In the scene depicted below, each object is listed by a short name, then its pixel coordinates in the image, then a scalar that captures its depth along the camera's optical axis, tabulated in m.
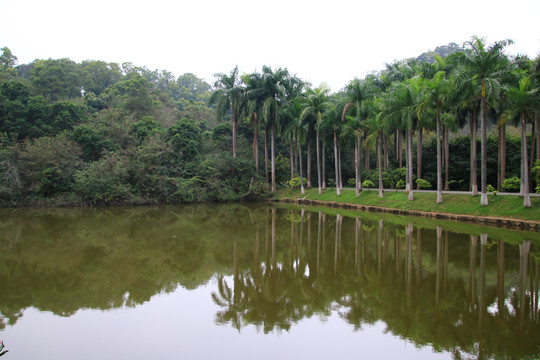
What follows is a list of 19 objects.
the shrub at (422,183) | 27.66
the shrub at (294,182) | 37.69
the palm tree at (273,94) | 35.56
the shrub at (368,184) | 31.33
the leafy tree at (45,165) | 31.75
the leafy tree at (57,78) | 53.25
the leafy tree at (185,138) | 37.12
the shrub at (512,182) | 22.19
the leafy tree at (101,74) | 70.03
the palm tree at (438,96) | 23.00
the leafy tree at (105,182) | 31.12
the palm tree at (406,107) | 24.94
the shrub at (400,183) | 30.14
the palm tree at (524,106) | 19.03
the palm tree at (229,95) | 37.53
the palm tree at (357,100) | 30.69
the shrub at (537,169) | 19.42
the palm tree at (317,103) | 34.19
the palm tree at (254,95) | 36.34
